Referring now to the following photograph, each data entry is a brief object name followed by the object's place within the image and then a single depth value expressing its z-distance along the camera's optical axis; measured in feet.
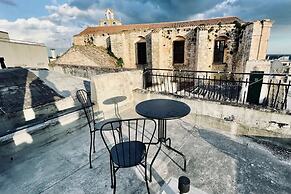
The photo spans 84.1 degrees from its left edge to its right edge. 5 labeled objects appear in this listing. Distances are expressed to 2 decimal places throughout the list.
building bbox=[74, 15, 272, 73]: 33.45
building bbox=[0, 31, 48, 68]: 37.81
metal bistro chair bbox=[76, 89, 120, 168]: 8.33
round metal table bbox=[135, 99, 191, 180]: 6.94
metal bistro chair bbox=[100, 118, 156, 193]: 5.41
